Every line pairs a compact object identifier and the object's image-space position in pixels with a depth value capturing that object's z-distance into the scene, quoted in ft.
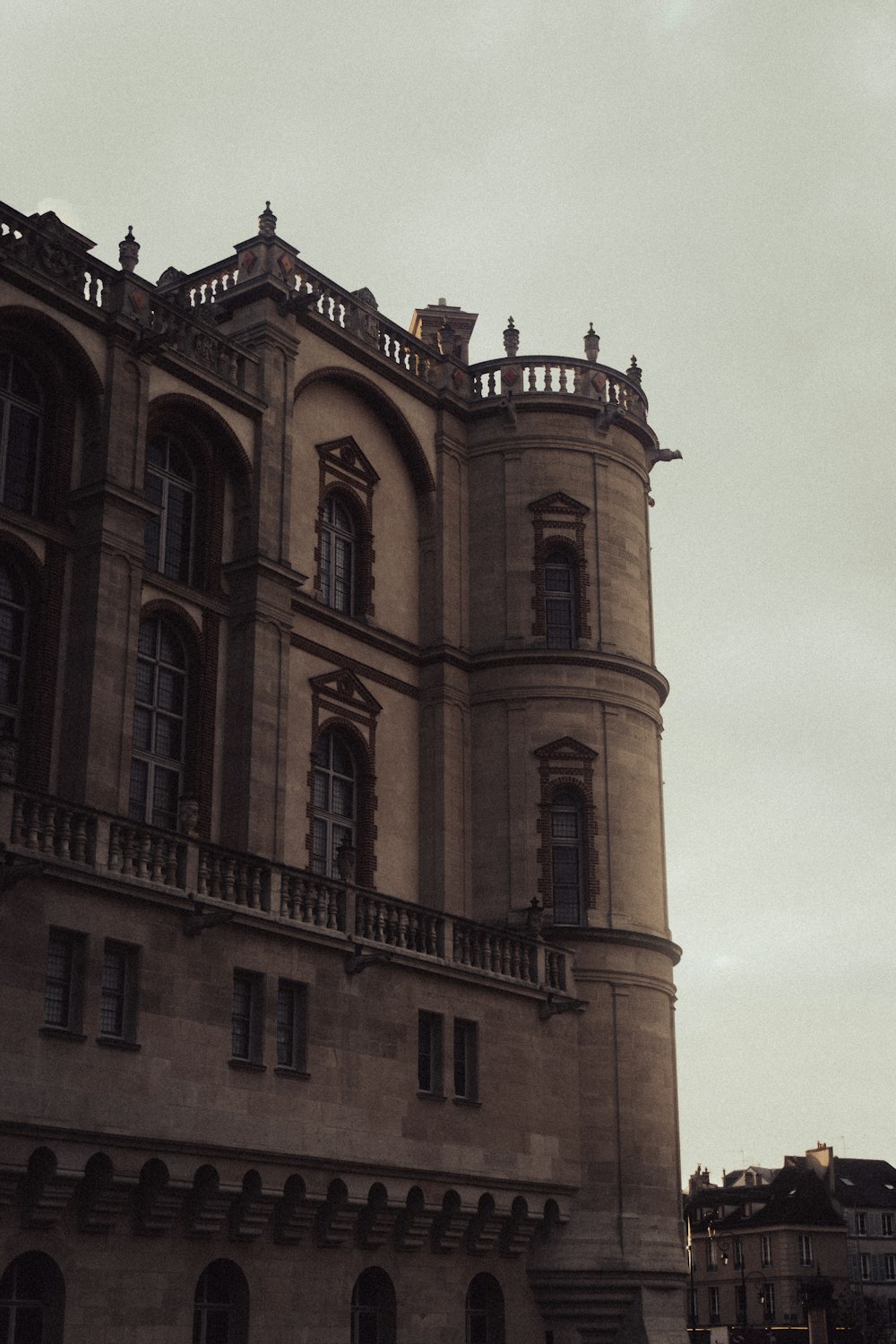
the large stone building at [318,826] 88.48
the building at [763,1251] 363.15
